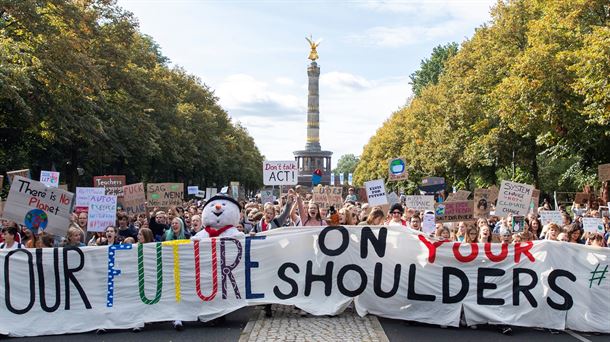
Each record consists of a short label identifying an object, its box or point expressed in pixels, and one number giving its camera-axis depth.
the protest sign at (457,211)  16.36
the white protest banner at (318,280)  10.52
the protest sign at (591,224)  14.39
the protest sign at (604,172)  22.02
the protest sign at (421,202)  18.94
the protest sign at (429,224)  15.55
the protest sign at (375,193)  16.73
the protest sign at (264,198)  27.40
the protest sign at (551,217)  16.48
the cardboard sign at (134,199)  18.94
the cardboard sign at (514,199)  16.16
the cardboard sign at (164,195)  21.44
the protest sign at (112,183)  19.70
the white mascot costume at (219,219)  11.41
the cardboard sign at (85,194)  15.01
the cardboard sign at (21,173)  16.22
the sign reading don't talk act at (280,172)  17.80
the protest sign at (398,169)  22.08
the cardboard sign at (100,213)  14.48
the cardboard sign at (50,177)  18.72
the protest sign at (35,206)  13.04
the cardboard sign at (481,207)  17.89
